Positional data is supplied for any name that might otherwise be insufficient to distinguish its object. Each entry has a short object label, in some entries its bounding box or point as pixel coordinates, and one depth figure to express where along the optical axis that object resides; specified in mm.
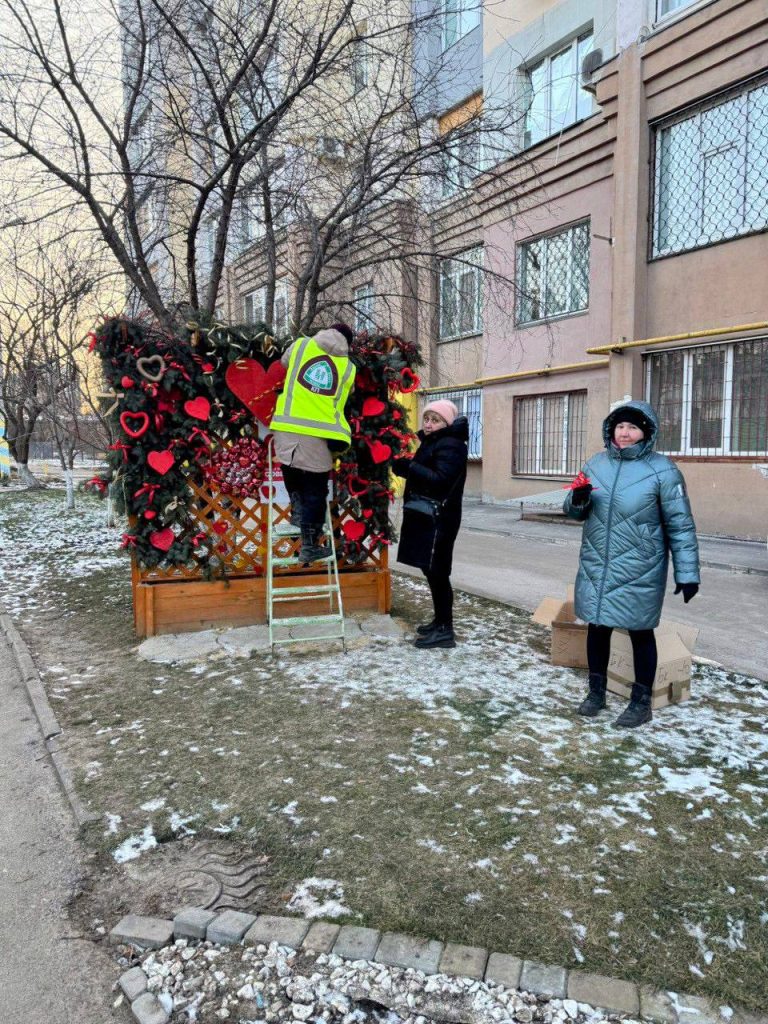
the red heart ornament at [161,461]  5188
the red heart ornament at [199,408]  5227
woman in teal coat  3574
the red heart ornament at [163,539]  5289
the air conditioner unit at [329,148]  8273
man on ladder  4770
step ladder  5160
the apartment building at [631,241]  10586
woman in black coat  4867
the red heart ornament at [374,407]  5688
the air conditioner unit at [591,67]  12500
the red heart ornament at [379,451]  5742
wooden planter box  5461
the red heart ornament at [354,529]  5812
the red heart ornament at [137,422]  5094
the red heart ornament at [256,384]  5332
